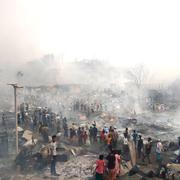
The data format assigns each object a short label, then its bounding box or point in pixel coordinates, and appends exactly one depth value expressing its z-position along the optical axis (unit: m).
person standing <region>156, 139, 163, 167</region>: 9.93
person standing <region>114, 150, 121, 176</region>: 8.05
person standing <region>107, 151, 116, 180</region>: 7.96
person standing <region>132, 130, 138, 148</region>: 11.64
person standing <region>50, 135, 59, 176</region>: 9.40
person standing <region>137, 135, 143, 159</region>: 10.63
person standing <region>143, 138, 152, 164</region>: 10.14
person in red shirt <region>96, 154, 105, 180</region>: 8.02
